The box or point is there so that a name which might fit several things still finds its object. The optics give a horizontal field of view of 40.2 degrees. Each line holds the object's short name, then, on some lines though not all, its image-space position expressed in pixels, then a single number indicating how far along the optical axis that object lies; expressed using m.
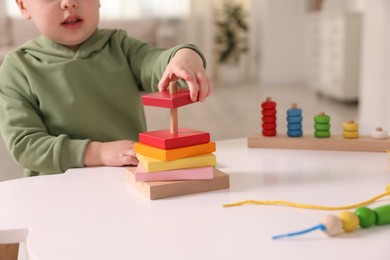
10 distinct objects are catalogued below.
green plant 6.29
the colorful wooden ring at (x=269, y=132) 1.00
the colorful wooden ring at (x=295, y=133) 0.99
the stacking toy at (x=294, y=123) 0.99
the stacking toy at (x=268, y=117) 1.00
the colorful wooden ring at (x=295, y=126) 0.99
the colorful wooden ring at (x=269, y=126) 1.00
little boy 0.92
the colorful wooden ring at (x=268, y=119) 1.02
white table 0.51
